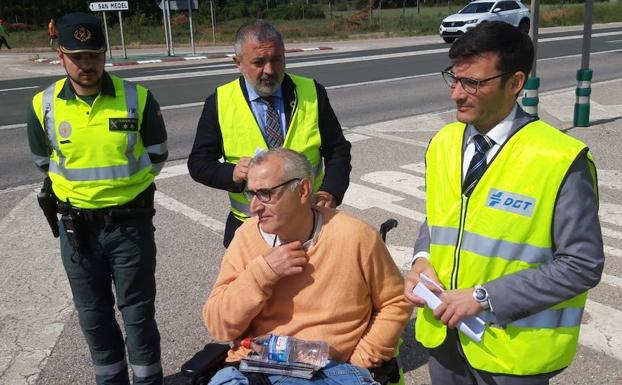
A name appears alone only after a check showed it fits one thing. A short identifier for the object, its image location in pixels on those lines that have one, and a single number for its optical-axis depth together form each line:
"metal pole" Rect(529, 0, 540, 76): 9.32
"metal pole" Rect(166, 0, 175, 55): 25.32
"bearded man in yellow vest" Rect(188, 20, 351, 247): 3.23
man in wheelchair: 2.54
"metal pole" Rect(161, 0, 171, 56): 26.58
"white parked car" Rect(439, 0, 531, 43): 28.00
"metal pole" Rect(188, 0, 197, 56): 24.99
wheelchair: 2.60
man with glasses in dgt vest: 2.02
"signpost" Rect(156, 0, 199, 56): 25.25
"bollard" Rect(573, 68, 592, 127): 10.22
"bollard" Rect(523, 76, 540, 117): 9.61
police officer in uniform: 3.21
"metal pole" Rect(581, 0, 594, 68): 9.95
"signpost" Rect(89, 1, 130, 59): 22.22
